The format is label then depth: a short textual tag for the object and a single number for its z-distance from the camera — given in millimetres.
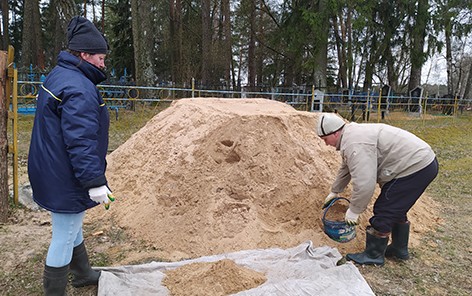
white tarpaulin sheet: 2609
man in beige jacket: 2984
